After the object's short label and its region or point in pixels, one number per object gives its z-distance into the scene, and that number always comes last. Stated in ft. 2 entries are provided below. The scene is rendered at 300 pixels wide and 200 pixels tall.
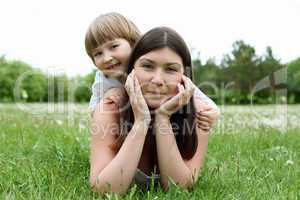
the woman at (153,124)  8.12
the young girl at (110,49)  10.42
